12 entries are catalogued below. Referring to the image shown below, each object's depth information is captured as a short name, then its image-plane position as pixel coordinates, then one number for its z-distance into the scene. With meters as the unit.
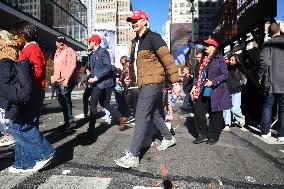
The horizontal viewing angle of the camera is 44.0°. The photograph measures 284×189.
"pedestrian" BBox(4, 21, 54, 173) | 3.85
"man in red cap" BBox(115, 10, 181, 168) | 4.45
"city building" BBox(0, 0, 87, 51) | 33.12
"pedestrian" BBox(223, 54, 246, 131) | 7.77
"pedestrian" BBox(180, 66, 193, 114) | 11.17
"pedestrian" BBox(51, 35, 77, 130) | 6.92
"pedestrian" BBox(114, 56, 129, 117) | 9.25
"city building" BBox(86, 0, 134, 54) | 193.60
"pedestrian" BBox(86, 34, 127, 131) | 6.25
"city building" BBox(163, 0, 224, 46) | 185.88
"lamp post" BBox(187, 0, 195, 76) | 15.76
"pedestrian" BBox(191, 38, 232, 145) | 5.85
